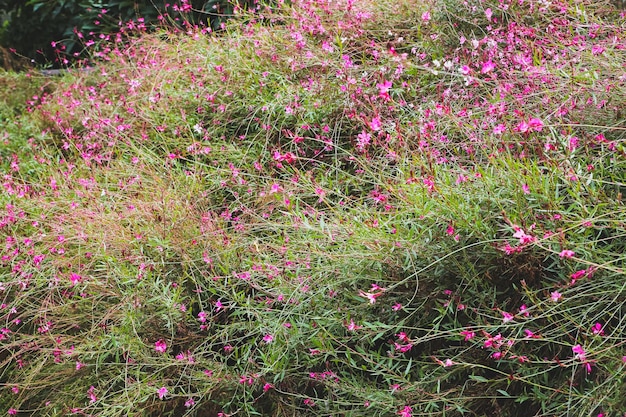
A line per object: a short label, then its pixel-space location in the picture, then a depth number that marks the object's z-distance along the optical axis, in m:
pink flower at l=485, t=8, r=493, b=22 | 3.56
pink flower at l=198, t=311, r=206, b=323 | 2.63
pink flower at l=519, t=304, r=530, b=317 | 2.05
